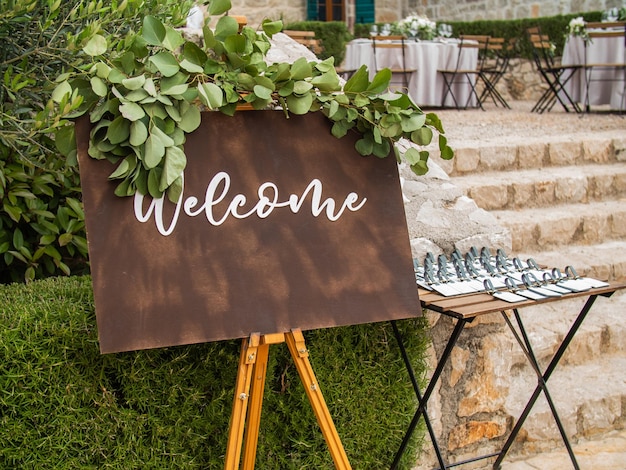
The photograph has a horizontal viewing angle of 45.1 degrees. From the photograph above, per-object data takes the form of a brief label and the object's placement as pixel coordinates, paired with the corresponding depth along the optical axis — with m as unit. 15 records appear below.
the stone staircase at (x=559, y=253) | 2.78
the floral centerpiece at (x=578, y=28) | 7.55
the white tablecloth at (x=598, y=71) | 7.48
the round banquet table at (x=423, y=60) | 8.19
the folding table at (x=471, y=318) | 1.93
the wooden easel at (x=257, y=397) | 1.68
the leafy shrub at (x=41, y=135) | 1.92
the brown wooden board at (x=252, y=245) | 1.60
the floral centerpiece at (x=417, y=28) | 8.38
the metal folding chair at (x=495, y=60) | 8.93
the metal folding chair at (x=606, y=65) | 7.39
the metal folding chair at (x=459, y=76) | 8.29
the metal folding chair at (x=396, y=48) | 8.04
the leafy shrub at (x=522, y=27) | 10.04
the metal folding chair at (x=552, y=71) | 7.66
